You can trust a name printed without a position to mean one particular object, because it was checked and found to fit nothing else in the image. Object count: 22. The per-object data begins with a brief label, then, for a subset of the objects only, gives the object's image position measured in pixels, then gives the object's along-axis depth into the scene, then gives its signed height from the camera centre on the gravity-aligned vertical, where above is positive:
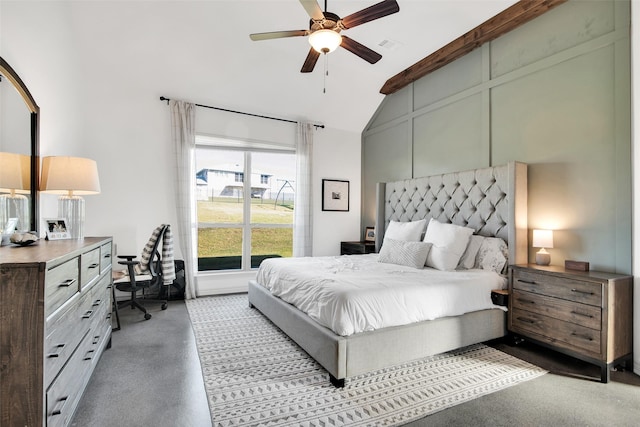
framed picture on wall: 5.62 +0.33
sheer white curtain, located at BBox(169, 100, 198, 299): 4.48 +0.54
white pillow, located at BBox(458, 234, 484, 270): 3.39 -0.43
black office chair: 3.61 -0.76
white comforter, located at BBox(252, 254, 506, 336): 2.29 -0.64
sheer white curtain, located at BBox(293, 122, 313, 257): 5.27 +0.25
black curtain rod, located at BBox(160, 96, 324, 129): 4.43 +1.56
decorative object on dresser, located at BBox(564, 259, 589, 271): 2.62 -0.43
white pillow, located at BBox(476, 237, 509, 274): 3.21 -0.42
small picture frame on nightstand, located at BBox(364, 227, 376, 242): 5.64 -0.37
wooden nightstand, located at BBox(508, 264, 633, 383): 2.30 -0.77
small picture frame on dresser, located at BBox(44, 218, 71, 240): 2.49 -0.14
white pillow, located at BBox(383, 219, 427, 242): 4.01 -0.22
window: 4.96 +0.11
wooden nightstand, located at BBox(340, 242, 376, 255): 5.23 -0.58
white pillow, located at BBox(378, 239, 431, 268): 3.45 -0.44
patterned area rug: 1.91 -1.21
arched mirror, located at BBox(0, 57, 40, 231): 2.00 +0.44
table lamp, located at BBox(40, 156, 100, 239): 2.57 +0.24
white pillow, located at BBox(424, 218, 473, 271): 3.32 -0.34
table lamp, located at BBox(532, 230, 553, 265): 2.93 -0.27
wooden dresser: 1.28 -0.54
